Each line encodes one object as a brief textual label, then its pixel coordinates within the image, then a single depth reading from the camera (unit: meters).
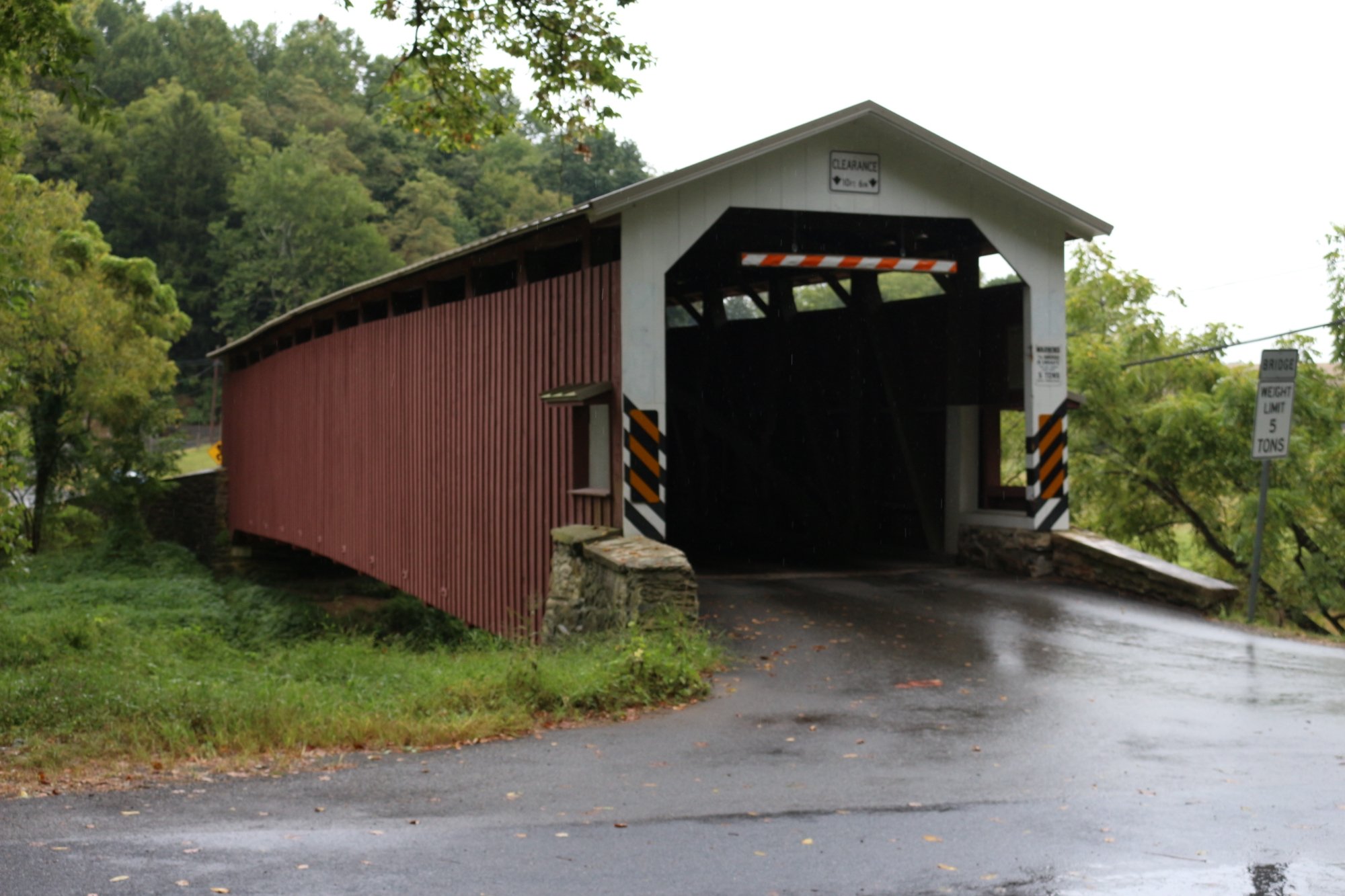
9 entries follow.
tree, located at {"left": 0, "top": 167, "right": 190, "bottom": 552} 24.02
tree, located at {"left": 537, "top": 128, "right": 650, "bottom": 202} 55.44
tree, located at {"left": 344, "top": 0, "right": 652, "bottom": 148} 9.96
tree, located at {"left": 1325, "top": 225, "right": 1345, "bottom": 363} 17.70
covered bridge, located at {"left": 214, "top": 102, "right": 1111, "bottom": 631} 10.56
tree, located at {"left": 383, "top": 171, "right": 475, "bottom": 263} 56.25
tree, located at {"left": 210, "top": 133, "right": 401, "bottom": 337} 54.62
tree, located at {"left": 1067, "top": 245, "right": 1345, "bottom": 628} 17.34
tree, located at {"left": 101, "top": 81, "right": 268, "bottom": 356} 56.28
